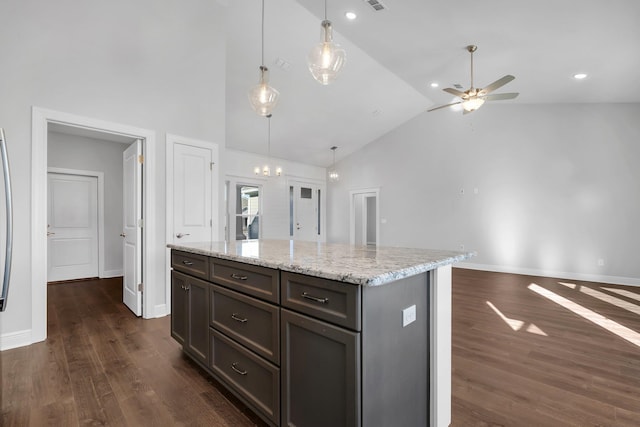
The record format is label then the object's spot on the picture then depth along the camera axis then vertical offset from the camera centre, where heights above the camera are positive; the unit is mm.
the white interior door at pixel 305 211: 8633 +44
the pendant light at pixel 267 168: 6641 +1103
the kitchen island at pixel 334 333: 1122 -547
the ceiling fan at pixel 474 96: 3789 +1514
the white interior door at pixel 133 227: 3389 -174
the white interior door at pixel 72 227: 5066 -244
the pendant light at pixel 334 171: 8253 +1300
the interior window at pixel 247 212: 7398 +13
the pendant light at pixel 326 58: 2342 +1240
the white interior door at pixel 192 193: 3574 +239
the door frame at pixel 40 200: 2646 +115
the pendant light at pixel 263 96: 2789 +1101
